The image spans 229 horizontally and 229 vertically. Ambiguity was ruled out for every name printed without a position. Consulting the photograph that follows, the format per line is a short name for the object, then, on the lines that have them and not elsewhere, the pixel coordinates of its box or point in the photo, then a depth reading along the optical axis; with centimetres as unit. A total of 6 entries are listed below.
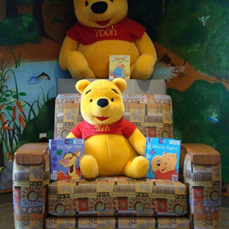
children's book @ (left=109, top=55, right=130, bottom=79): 287
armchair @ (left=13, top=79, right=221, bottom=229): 195
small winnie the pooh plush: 220
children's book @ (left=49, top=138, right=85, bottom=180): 216
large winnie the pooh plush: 288
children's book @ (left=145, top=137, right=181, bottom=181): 219
